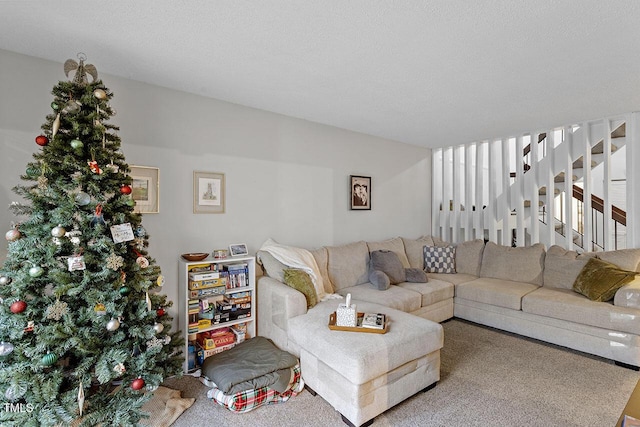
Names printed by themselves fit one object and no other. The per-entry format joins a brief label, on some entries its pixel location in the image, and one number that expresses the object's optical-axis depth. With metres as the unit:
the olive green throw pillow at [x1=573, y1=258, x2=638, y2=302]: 2.81
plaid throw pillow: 4.26
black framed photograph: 4.07
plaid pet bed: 2.01
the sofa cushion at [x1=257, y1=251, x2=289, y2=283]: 2.84
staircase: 3.51
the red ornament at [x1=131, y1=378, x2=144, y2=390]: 1.72
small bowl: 2.57
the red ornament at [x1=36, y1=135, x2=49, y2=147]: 1.63
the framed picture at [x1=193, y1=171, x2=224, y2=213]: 2.82
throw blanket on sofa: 2.94
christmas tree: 1.51
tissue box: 2.16
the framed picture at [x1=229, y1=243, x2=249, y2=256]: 2.90
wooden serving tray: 2.10
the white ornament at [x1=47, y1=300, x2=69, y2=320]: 1.56
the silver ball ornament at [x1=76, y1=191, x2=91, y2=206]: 1.68
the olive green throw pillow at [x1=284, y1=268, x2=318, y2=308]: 2.66
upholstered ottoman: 1.84
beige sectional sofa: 1.94
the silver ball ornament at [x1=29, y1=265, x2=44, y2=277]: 1.54
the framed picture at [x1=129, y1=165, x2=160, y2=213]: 2.51
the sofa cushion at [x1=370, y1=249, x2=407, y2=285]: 3.60
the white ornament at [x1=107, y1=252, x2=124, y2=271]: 1.72
